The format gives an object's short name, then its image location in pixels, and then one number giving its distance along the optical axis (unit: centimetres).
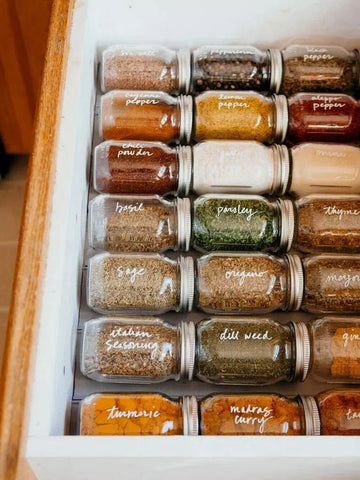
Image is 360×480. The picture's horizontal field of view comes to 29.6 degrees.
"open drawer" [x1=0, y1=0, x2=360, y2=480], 82
